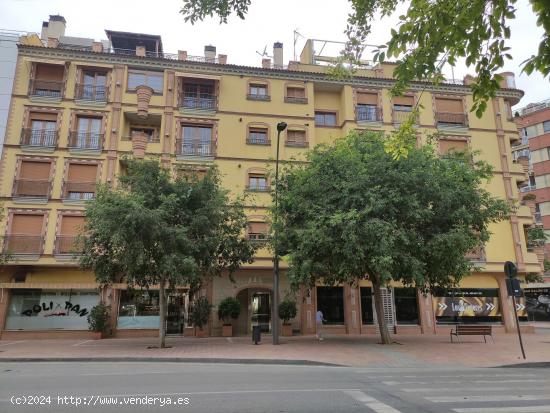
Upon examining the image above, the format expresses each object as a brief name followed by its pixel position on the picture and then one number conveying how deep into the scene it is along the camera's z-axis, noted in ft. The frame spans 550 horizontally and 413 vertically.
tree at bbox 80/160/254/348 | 53.47
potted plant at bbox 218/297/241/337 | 75.61
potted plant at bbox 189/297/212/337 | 73.26
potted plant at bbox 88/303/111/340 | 73.00
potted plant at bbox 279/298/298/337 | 76.48
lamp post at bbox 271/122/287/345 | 60.55
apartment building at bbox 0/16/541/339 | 76.59
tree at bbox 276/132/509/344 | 53.72
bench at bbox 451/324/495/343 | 63.21
